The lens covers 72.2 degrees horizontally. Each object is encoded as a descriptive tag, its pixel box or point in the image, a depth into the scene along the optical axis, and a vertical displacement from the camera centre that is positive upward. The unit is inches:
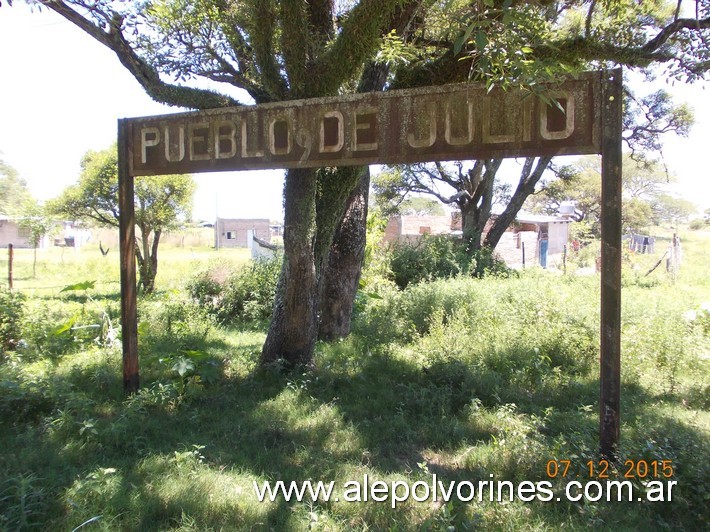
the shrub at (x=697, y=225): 2726.1 +192.8
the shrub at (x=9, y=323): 253.3 -34.4
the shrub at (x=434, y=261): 554.2 -3.3
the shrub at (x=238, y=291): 370.3 -26.6
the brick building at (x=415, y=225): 1432.1 +105.2
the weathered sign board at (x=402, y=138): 127.1 +37.8
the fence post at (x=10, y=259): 521.6 -1.1
